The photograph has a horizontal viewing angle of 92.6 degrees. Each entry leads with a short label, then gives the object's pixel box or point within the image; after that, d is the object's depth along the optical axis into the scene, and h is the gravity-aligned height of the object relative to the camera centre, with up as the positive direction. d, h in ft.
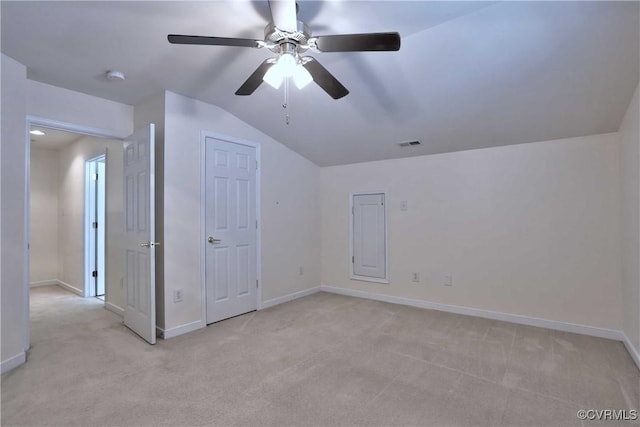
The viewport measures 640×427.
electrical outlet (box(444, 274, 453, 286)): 12.35 -2.64
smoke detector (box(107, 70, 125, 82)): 8.65 +4.06
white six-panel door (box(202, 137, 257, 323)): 11.14 -0.51
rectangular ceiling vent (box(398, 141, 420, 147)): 12.07 +2.86
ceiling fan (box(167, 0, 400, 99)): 5.15 +3.15
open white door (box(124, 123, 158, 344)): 9.26 -0.52
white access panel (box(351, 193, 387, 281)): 14.17 -1.04
